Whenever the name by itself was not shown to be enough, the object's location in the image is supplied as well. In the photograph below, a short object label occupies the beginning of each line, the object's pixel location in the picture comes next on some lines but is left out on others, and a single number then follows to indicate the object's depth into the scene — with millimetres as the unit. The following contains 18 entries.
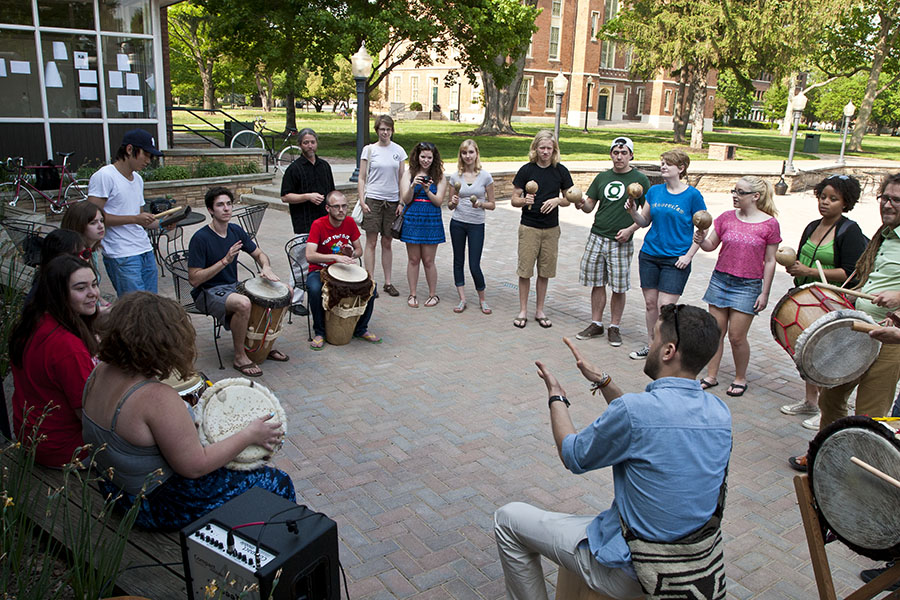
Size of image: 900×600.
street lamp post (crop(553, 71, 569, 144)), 20525
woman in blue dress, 7723
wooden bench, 2744
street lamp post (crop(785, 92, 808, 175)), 21828
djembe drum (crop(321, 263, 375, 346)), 6453
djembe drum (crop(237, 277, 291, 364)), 5891
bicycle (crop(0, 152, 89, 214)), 11406
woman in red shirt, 3332
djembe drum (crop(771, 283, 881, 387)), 3955
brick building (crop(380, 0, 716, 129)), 53969
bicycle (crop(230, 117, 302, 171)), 17609
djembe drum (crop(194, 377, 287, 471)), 3145
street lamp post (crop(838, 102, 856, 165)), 28094
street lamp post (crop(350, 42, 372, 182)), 13930
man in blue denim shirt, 2451
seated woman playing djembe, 2771
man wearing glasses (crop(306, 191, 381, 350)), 6590
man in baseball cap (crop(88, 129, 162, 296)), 5652
